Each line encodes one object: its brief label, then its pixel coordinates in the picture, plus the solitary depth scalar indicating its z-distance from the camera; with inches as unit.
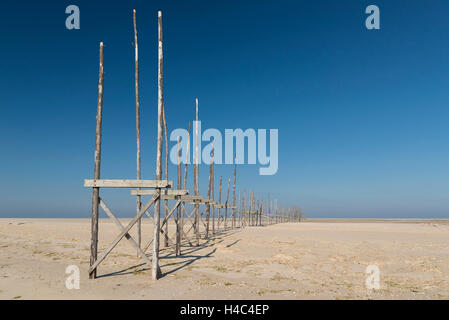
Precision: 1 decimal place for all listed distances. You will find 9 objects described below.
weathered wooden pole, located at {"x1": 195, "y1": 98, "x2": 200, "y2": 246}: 780.2
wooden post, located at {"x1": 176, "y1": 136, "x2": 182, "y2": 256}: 600.4
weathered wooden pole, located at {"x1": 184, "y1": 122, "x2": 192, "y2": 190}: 842.8
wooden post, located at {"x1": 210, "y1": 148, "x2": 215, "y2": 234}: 1115.8
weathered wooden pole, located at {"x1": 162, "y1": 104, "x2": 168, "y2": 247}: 717.3
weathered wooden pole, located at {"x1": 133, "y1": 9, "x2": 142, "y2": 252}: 579.5
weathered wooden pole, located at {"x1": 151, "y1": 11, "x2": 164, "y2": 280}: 384.1
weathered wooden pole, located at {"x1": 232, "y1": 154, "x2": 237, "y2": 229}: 1566.6
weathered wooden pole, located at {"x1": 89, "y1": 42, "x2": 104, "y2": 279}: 385.7
